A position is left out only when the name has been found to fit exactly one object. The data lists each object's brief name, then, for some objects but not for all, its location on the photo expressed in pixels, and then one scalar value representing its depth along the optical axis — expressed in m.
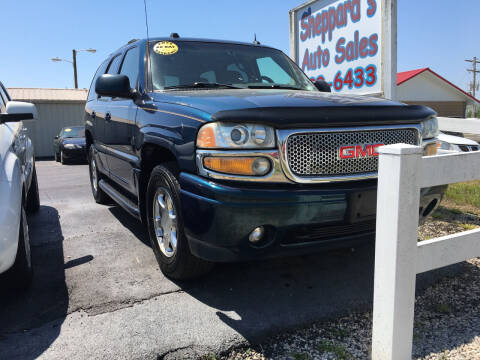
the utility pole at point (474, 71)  52.41
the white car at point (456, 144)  7.36
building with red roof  29.84
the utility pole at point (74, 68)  31.16
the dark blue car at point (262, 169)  2.31
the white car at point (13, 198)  2.44
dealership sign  5.10
